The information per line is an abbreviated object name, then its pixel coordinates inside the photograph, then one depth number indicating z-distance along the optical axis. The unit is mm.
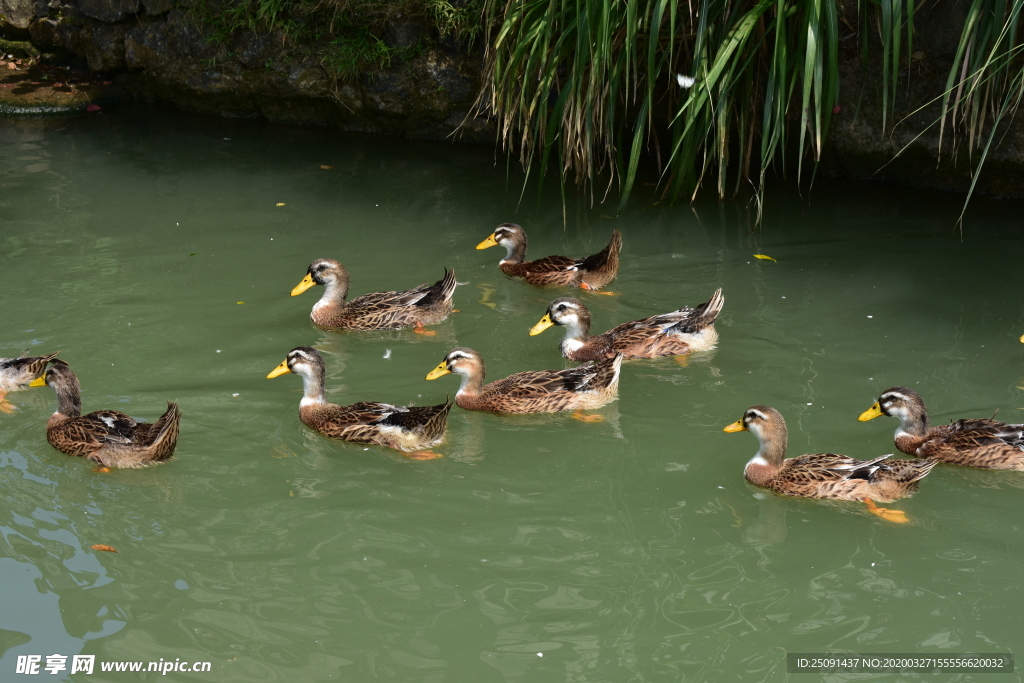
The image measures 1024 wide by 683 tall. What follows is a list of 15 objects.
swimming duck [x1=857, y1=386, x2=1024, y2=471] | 5707
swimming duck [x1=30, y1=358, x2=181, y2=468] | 5742
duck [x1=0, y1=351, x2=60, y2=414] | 6676
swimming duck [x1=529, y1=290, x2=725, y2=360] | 7242
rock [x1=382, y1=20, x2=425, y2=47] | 12516
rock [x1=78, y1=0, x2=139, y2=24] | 14188
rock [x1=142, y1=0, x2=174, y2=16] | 13844
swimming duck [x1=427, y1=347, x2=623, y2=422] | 6586
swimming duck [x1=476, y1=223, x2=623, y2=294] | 8453
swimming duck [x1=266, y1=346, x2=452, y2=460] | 6016
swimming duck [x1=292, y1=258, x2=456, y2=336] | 7832
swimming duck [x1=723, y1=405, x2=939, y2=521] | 5484
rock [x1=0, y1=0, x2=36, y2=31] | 14750
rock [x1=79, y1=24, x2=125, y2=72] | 14328
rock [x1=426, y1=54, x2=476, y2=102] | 12398
